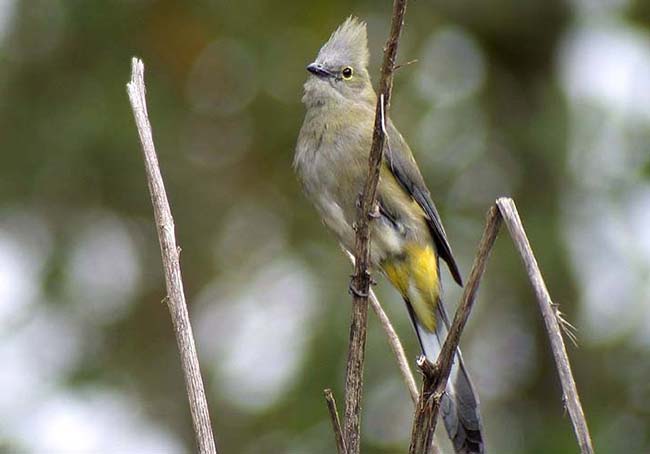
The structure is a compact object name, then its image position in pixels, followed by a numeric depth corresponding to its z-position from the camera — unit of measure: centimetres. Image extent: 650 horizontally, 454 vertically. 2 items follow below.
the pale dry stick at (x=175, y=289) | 449
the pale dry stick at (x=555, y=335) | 413
